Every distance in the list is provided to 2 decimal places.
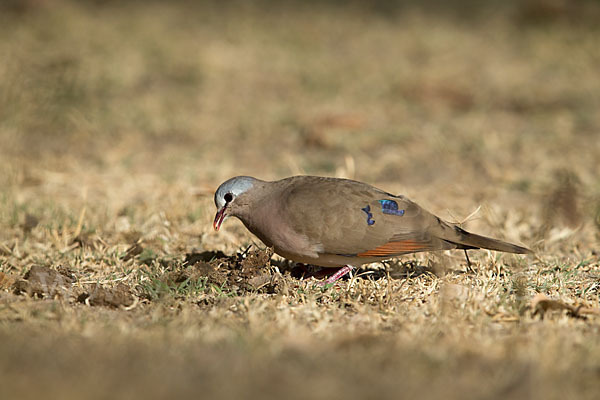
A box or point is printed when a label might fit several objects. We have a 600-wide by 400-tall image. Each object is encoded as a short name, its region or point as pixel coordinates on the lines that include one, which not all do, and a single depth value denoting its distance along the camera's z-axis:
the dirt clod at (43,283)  7.20
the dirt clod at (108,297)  6.90
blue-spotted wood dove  7.36
